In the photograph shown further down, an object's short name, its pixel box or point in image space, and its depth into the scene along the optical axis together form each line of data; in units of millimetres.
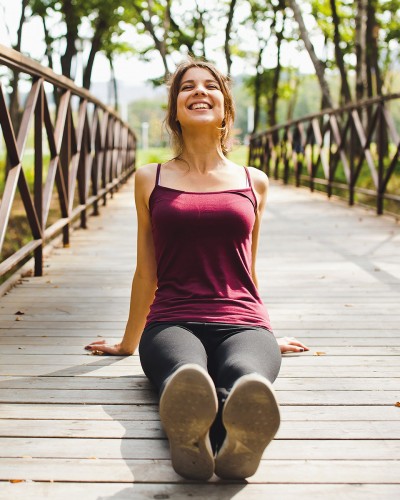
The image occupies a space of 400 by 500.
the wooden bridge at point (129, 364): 1853
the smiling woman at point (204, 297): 1774
